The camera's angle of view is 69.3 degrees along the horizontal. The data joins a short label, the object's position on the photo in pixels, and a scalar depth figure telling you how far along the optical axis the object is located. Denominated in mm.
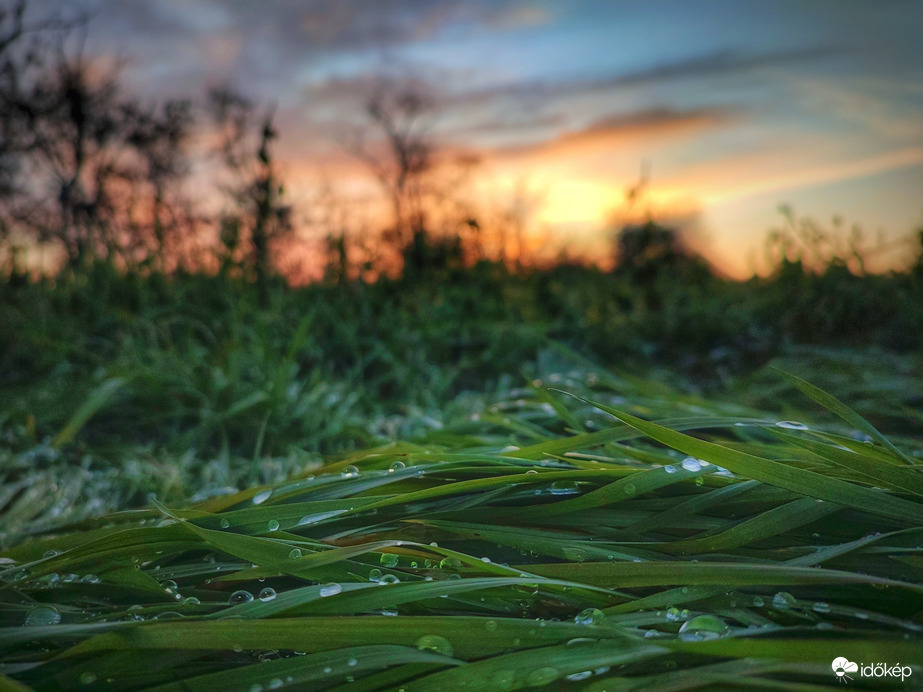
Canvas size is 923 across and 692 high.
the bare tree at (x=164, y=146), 7787
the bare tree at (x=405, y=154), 8987
